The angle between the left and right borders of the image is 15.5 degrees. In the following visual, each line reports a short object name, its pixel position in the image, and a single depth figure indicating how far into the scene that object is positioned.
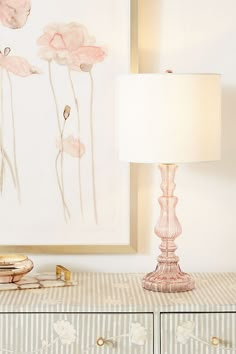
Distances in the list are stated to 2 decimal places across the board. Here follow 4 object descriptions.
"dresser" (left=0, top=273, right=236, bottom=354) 2.50
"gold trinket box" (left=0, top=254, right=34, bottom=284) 2.70
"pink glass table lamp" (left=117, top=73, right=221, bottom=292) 2.55
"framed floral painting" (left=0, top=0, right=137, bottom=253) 2.87
